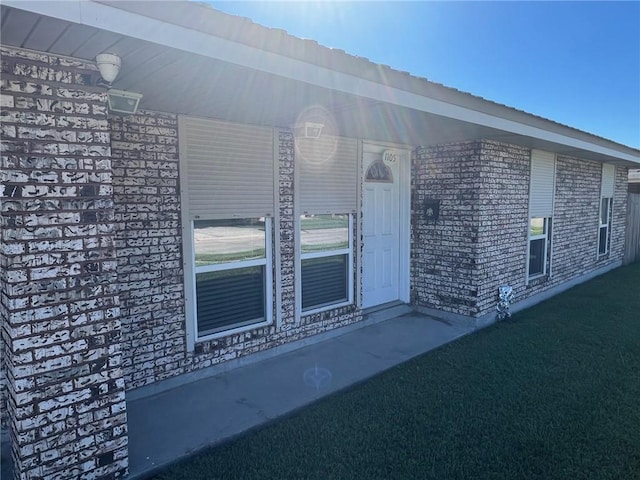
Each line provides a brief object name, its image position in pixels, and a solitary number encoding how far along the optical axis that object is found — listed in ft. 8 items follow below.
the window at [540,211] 23.71
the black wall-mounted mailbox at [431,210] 21.14
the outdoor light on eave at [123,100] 10.75
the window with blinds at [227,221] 13.91
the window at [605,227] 33.94
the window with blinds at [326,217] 17.35
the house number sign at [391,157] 21.04
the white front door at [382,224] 20.54
